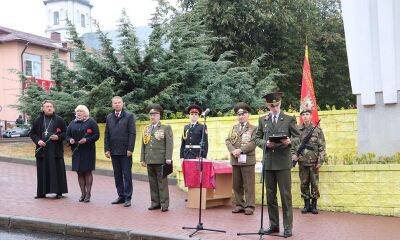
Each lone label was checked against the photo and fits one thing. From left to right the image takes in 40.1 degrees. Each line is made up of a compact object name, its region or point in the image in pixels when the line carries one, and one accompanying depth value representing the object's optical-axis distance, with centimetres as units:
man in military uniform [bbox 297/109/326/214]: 983
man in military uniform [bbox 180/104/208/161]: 1064
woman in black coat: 1089
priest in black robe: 1124
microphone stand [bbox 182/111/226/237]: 807
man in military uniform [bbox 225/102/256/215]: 980
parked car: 3812
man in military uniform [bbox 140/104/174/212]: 1003
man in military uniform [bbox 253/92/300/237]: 794
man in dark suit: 1052
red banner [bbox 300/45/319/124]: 1394
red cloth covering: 998
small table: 1003
